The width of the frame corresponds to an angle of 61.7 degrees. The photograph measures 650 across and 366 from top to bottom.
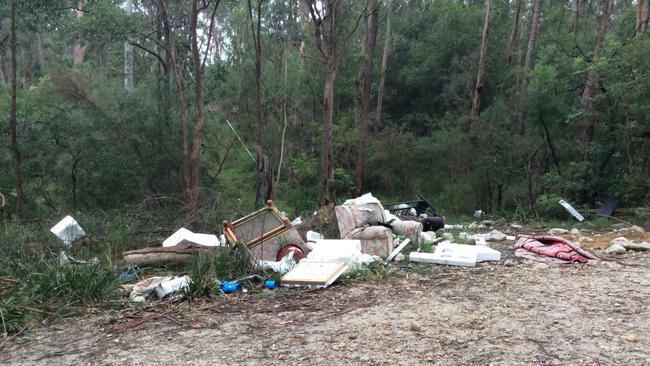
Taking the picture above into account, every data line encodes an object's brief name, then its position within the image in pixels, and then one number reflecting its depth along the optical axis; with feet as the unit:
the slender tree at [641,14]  49.08
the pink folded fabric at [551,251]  24.64
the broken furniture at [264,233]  23.17
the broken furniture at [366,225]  25.04
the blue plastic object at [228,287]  19.74
